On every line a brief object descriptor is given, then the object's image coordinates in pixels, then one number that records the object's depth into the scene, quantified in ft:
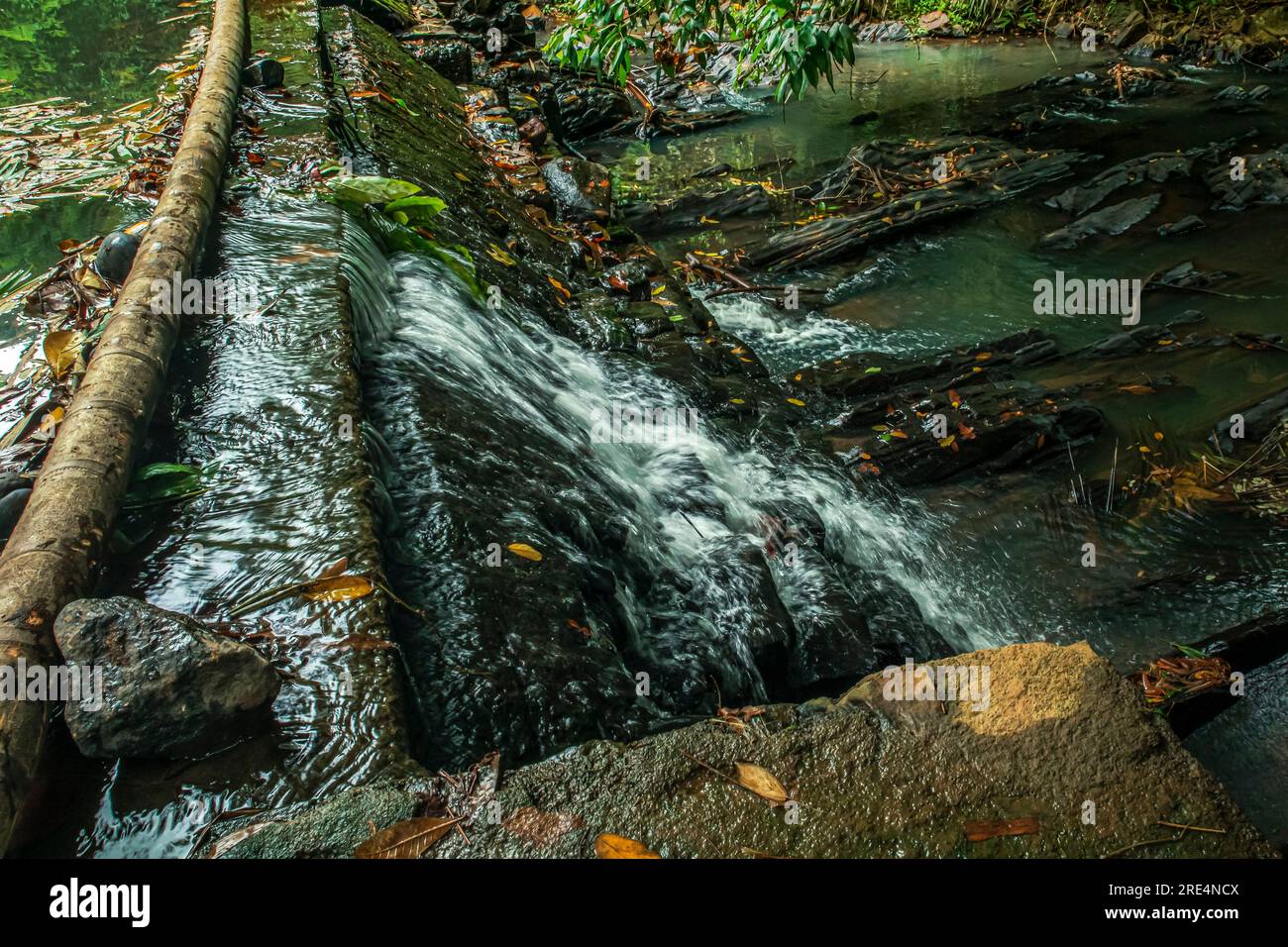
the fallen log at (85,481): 6.53
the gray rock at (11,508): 8.82
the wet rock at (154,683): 6.67
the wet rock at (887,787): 6.11
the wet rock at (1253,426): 18.16
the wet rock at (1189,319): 22.61
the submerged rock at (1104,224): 28.17
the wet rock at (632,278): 23.77
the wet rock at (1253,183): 28.99
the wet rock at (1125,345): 21.59
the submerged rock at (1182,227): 27.89
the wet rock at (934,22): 61.21
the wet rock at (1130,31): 50.96
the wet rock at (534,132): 32.91
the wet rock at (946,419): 18.13
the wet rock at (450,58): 35.58
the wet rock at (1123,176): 30.12
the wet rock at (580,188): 28.12
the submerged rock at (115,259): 13.64
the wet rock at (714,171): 36.81
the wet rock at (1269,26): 45.03
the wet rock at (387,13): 35.22
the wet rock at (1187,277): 24.46
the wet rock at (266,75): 22.99
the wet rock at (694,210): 32.17
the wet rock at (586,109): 44.11
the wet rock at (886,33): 62.69
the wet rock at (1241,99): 38.34
